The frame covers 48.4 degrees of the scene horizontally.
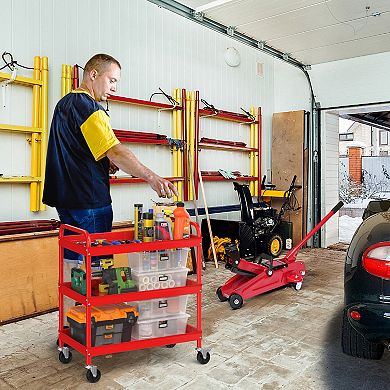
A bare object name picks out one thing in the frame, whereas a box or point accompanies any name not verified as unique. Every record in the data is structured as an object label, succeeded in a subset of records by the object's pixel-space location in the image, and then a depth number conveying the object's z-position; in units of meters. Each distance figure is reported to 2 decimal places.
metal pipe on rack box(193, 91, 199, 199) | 5.42
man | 2.46
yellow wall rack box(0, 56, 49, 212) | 3.76
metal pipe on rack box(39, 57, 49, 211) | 3.79
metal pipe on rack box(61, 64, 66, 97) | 4.00
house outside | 25.81
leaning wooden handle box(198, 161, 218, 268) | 5.41
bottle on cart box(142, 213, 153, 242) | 2.41
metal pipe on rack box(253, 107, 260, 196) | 6.57
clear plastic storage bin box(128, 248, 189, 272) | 2.39
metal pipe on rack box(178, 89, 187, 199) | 5.26
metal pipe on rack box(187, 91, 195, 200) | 5.39
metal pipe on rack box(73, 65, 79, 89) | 4.05
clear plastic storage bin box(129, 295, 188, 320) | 2.43
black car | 1.96
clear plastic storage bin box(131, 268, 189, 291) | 2.36
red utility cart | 2.23
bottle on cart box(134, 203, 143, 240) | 2.52
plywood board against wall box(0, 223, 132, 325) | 3.37
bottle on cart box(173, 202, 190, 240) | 2.45
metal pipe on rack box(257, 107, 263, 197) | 6.56
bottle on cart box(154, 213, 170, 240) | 2.42
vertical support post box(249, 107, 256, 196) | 6.53
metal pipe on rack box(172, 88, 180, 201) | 5.22
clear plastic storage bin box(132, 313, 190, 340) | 2.42
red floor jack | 3.71
